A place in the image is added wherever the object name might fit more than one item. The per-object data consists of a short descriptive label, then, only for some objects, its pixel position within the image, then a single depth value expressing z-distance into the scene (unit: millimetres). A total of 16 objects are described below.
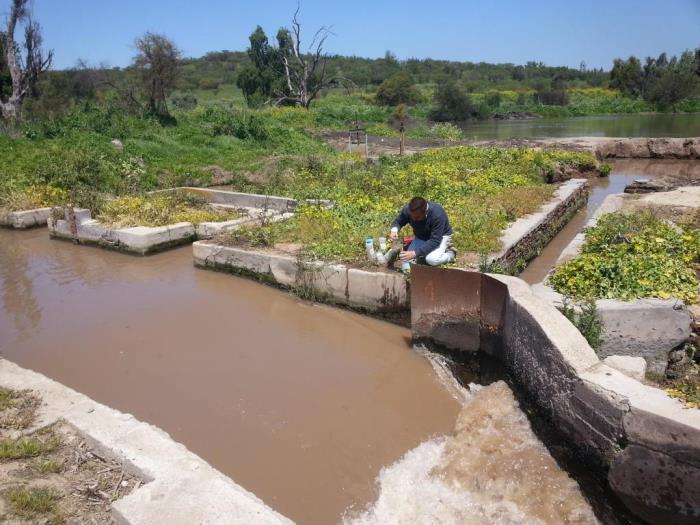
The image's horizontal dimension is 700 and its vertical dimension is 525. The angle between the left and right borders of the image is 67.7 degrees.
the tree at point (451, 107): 48356
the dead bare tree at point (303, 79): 36094
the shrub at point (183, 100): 39625
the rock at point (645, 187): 12450
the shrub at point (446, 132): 26538
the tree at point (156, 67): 22906
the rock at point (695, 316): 4711
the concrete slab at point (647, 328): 4617
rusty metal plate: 5578
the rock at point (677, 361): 4651
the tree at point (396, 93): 55188
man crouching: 6008
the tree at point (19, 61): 23969
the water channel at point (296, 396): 3740
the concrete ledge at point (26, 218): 11406
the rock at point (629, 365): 3868
